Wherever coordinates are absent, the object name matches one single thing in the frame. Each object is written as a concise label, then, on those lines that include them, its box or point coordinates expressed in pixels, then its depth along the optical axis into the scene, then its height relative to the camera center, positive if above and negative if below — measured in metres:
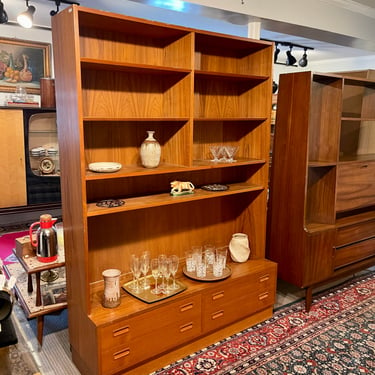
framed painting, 4.67 +0.86
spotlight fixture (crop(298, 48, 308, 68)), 6.23 +1.21
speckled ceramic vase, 2.09 -0.12
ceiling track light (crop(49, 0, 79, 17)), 3.30 +1.22
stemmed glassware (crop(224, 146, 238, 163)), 2.49 -0.13
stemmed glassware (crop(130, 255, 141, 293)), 2.16 -0.82
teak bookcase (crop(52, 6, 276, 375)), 1.87 -0.22
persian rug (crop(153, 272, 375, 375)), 2.16 -1.37
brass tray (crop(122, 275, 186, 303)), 2.06 -0.93
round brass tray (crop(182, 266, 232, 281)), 2.31 -0.92
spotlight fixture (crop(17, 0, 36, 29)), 3.29 +1.02
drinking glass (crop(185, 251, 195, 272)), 2.41 -0.86
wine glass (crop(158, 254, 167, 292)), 2.19 -0.82
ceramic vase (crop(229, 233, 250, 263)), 2.63 -0.83
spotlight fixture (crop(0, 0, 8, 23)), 3.30 +1.04
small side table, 2.30 -1.13
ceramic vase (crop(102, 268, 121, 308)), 1.97 -0.85
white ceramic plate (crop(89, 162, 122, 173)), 1.91 -0.19
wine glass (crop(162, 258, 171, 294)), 2.19 -0.82
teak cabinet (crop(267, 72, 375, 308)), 2.65 -0.45
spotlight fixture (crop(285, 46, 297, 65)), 5.88 +1.19
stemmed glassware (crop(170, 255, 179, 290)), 2.21 -0.81
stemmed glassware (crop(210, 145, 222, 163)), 2.49 -0.14
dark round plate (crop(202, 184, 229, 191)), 2.42 -0.37
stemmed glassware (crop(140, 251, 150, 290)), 2.20 -0.81
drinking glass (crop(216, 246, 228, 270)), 2.40 -0.81
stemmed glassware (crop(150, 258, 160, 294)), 2.16 -0.87
